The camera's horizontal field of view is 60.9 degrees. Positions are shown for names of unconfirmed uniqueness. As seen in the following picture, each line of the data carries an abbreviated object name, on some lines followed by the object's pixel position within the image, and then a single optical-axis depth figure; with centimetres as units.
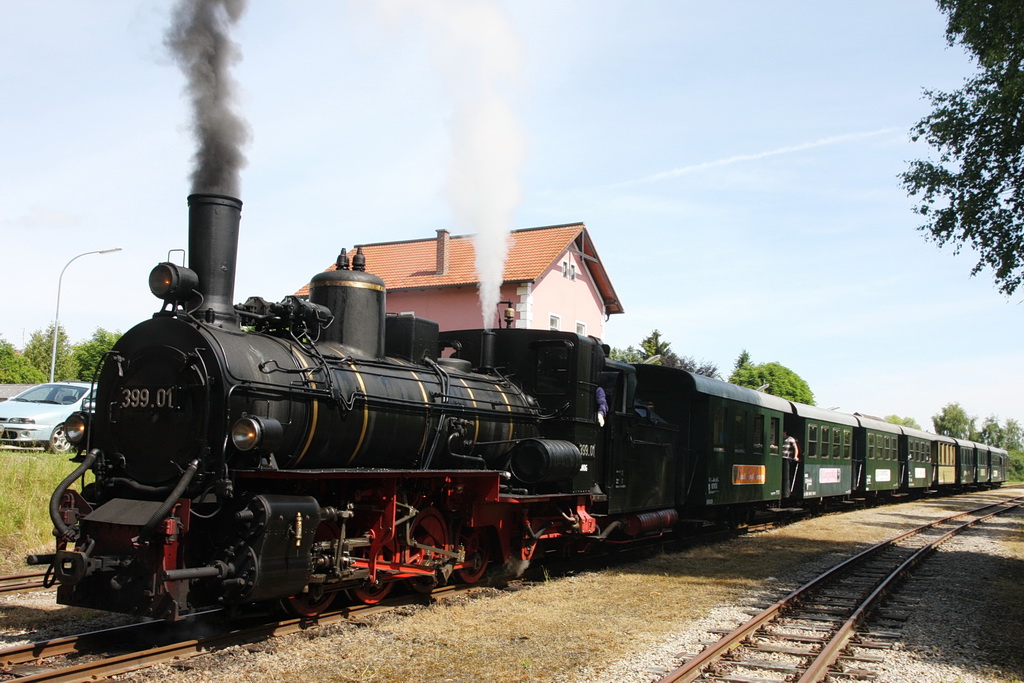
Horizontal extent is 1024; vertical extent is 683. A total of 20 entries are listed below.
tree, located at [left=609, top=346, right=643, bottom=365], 6292
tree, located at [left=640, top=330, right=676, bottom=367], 6092
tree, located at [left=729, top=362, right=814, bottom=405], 6794
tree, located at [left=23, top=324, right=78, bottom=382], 6700
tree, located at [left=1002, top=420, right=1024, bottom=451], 13424
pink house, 2714
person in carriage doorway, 1911
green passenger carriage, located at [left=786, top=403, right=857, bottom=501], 1988
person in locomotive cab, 1098
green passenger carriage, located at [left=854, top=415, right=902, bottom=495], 2480
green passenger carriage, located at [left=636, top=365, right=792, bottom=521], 1387
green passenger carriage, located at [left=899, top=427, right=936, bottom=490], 2923
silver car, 1643
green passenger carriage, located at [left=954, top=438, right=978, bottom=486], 3850
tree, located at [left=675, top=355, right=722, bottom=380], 5403
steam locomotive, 634
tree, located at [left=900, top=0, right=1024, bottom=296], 1312
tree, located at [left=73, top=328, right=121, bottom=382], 5797
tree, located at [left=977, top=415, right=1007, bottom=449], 12709
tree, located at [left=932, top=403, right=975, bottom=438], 12138
